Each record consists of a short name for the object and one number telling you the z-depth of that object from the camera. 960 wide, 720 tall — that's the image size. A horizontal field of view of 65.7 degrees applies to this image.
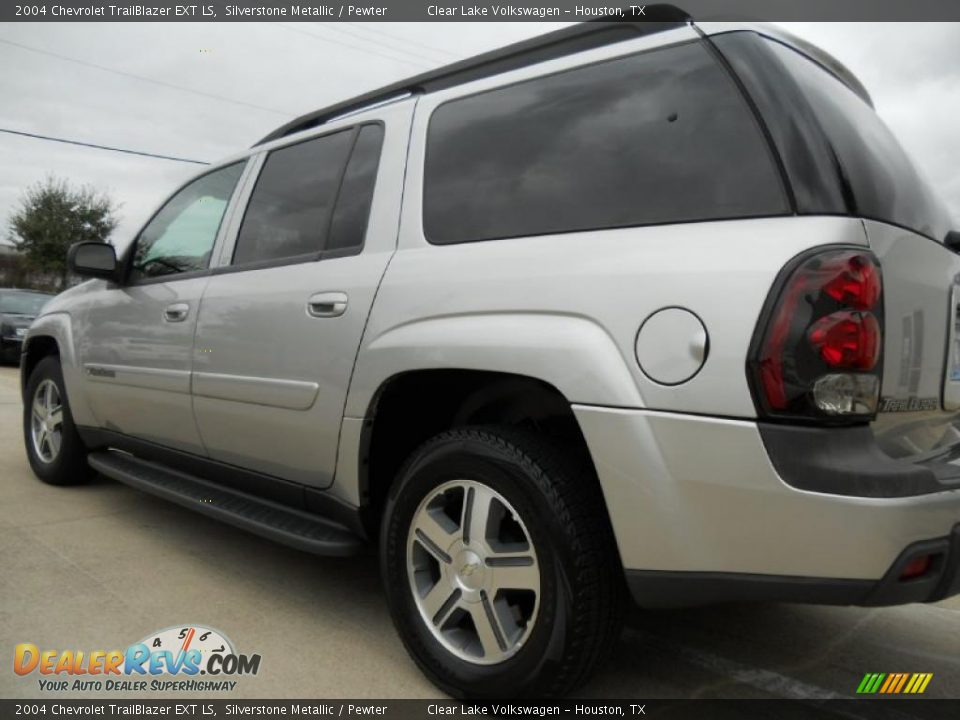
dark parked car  12.61
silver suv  1.60
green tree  31.47
